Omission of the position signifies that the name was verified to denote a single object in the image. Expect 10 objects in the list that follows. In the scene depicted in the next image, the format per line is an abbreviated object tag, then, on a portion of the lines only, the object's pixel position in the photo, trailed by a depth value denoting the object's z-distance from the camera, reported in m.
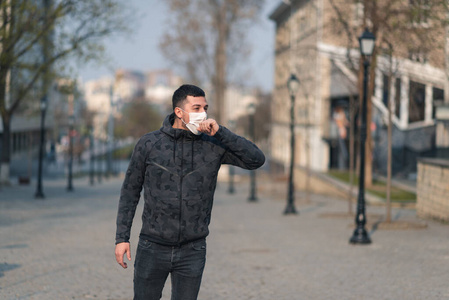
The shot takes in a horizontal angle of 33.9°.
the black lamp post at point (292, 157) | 20.00
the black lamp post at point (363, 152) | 12.80
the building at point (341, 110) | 22.72
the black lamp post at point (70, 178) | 32.59
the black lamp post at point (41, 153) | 25.02
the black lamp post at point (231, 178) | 34.06
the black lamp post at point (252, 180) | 27.90
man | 4.37
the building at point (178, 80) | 48.02
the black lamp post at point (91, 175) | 44.60
